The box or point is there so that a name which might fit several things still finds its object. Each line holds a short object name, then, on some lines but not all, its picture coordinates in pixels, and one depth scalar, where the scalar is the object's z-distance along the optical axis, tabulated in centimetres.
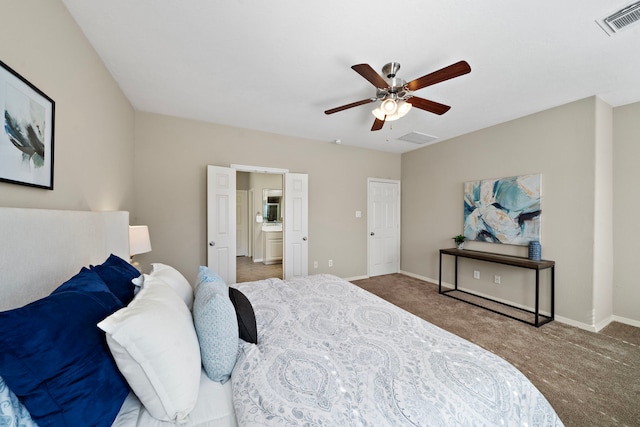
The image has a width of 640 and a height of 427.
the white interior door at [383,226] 483
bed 86
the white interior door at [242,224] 695
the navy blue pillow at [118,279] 121
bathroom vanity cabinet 618
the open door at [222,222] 335
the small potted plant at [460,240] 385
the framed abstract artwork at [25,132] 102
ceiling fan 171
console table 280
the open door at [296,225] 390
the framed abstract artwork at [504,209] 312
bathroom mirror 655
